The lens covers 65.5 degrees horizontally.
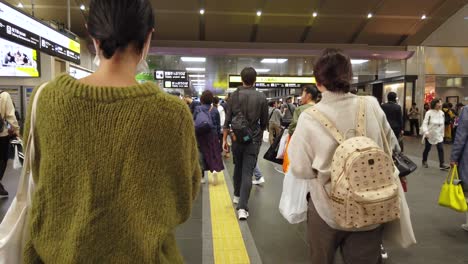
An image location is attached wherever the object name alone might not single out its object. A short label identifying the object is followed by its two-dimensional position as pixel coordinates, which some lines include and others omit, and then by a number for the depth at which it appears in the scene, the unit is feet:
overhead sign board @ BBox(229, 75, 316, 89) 53.26
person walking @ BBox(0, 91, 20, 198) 17.06
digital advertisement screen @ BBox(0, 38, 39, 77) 27.53
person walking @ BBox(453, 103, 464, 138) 50.30
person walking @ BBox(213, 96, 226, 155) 33.50
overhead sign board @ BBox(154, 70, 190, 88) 50.85
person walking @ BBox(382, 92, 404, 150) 19.83
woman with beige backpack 4.94
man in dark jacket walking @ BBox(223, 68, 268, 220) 13.67
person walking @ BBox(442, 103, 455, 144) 45.51
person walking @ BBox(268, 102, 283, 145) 33.83
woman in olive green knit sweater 2.79
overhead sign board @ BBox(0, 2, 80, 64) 16.88
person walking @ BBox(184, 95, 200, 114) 27.39
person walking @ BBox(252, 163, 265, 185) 20.77
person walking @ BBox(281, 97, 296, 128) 34.02
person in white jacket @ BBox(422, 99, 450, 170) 26.81
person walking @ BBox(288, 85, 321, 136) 13.66
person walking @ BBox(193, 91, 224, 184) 19.63
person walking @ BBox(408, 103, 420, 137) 52.48
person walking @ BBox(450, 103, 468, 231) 12.24
